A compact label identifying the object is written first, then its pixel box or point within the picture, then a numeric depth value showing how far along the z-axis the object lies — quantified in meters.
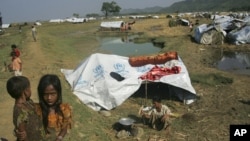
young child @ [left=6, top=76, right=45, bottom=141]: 3.89
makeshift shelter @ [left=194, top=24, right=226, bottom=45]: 24.12
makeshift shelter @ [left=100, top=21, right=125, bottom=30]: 43.91
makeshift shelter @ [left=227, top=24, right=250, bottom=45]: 22.95
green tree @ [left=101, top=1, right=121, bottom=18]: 95.75
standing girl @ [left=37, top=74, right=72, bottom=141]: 3.90
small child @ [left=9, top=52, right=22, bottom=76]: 10.73
